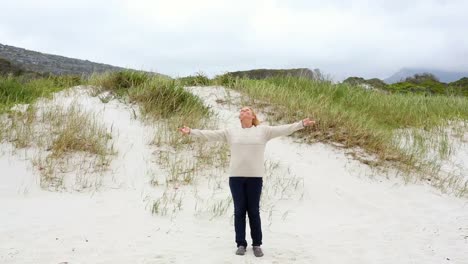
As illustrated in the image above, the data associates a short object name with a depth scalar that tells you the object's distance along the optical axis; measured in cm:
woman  541
